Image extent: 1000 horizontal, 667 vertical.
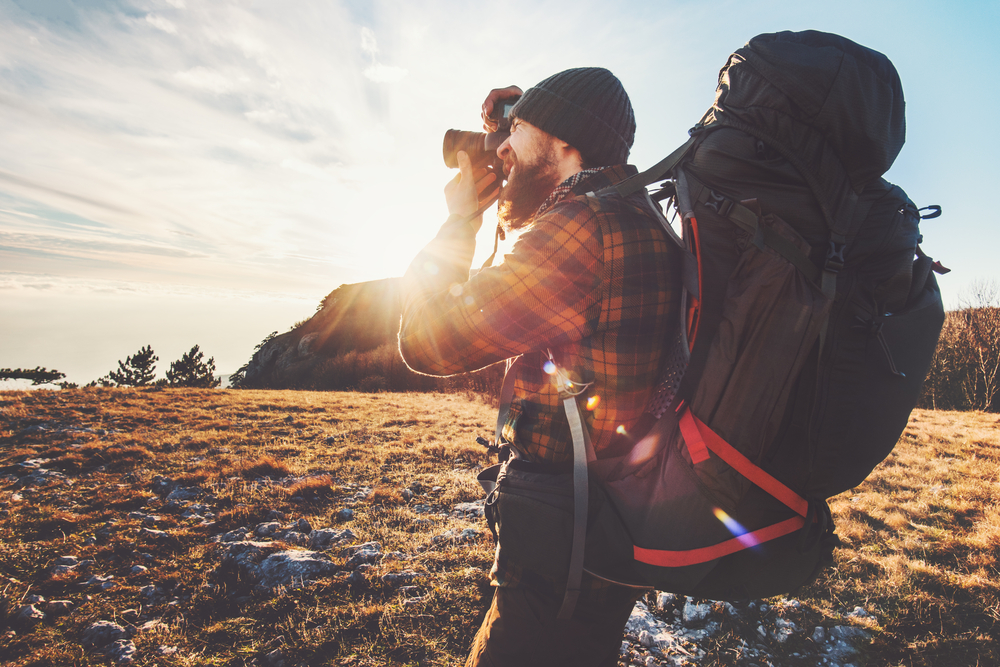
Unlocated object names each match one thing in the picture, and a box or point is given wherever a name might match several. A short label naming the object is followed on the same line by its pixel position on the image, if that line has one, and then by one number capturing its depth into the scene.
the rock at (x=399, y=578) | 3.11
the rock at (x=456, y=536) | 3.75
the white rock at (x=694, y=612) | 2.86
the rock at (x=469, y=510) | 4.29
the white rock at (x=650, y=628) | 2.68
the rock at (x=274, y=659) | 2.39
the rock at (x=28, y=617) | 2.54
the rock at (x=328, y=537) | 3.62
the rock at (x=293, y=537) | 3.60
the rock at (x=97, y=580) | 2.94
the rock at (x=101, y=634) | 2.47
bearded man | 1.27
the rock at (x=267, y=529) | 3.69
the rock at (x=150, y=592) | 2.87
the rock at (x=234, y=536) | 3.59
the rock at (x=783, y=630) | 2.75
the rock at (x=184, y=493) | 4.36
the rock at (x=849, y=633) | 2.72
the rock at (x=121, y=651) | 2.37
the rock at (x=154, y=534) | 3.55
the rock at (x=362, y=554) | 3.35
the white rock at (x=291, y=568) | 3.02
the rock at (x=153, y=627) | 2.58
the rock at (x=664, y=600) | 2.98
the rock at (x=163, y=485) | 4.52
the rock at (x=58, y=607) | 2.67
